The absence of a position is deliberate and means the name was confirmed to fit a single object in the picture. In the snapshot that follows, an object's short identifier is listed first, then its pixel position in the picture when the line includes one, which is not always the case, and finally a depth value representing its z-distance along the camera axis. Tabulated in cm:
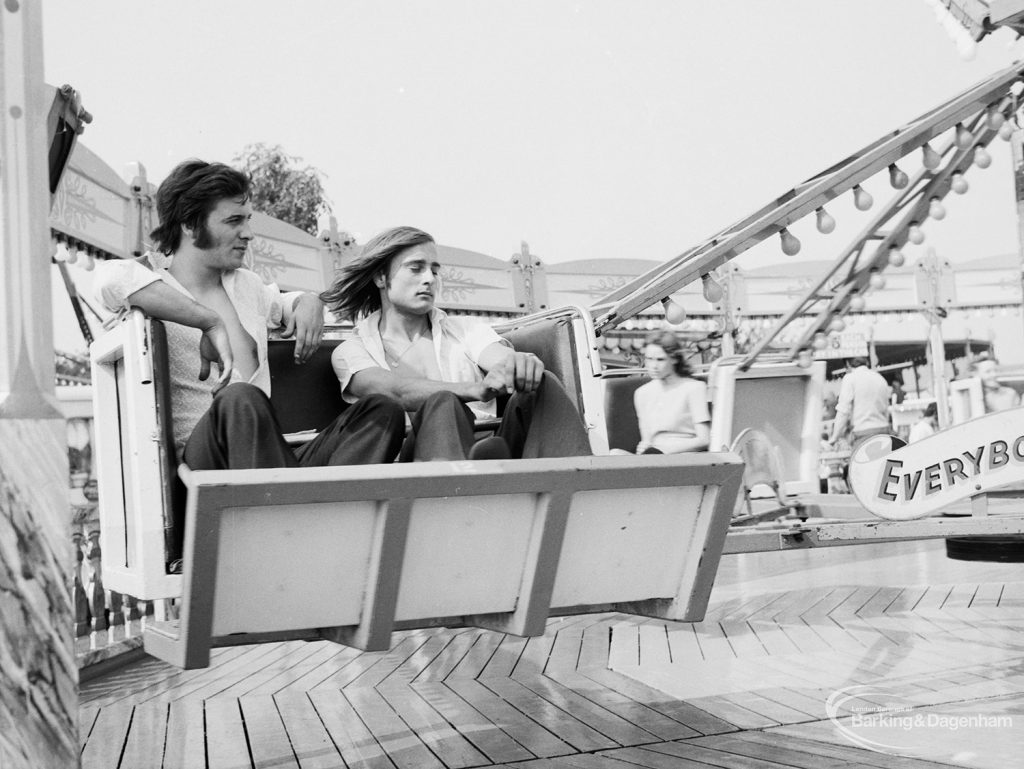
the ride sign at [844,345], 1867
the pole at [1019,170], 536
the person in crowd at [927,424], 1112
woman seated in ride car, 598
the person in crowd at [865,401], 779
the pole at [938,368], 1166
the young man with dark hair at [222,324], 224
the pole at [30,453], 167
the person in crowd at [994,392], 805
